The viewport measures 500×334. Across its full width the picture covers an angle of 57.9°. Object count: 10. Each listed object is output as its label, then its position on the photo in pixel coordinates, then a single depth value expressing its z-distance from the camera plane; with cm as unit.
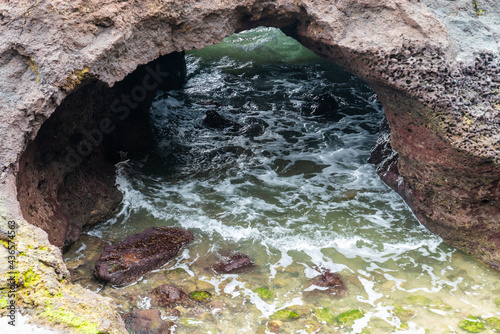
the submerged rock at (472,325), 340
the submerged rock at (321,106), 775
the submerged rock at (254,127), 705
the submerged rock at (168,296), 357
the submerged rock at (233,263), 404
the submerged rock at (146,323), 324
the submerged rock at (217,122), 733
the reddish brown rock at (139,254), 381
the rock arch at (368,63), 352
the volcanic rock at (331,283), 383
